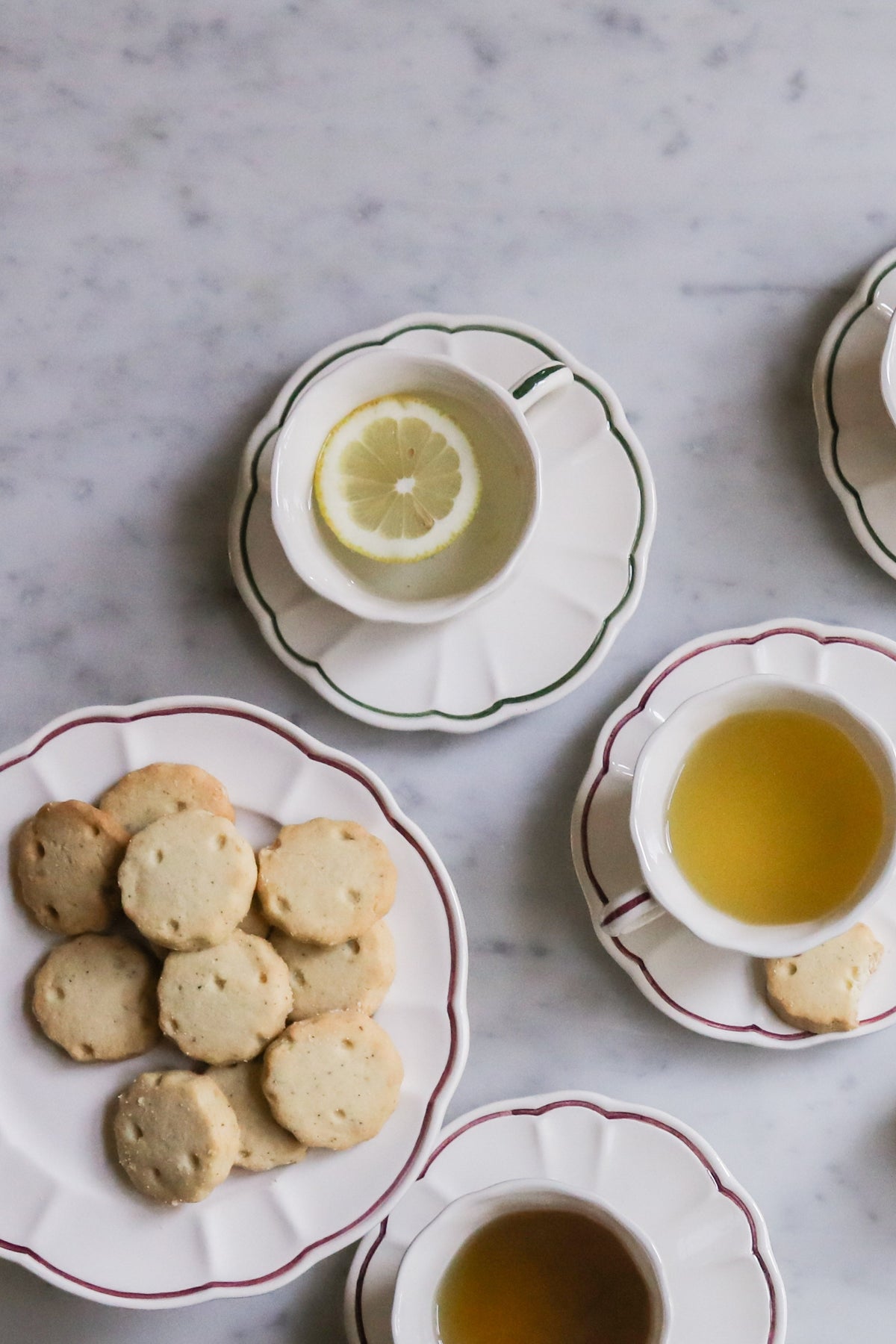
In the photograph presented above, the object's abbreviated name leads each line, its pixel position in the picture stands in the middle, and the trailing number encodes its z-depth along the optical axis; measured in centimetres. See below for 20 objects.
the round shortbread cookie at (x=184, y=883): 110
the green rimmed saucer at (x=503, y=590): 114
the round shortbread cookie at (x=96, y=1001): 110
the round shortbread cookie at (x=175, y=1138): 109
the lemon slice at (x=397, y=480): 112
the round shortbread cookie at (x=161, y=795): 111
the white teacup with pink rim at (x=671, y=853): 110
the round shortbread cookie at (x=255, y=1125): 111
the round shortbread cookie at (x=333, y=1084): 110
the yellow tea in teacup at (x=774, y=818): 112
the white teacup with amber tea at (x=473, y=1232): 109
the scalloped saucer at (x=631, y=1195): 113
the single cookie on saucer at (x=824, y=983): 113
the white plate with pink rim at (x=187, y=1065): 110
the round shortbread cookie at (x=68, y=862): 110
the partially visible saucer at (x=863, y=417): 115
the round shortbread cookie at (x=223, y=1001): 110
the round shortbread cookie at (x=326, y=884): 110
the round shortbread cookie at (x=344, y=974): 111
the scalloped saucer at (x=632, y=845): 114
